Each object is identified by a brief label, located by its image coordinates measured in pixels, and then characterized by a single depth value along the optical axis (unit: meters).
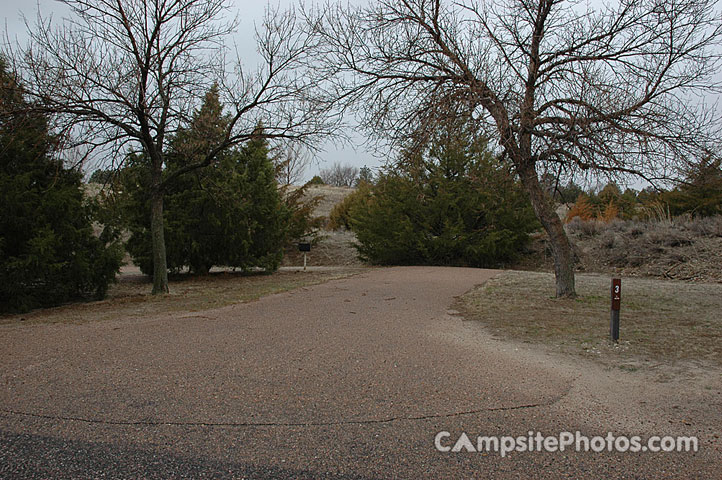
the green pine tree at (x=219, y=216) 16.83
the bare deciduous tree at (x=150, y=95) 9.39
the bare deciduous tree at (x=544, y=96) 8.08
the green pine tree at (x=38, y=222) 9.79
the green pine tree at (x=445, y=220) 20.41
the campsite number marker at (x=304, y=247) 19.34
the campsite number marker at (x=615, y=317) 6.06
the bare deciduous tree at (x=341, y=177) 93.50
